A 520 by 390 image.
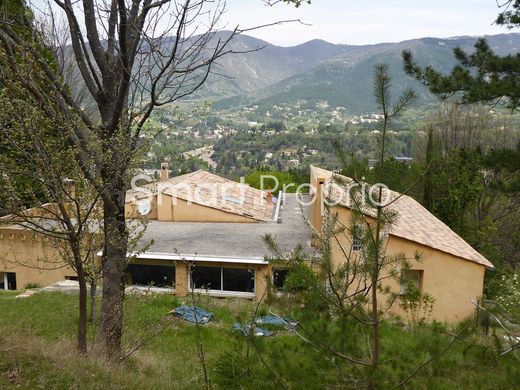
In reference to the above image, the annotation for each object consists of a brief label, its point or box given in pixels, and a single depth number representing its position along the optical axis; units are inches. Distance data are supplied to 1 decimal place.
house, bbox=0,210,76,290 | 737.0
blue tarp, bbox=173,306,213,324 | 505.4
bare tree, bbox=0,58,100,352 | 222.8
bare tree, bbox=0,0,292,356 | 242.2
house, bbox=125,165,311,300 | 649.6
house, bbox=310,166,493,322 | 596.7
